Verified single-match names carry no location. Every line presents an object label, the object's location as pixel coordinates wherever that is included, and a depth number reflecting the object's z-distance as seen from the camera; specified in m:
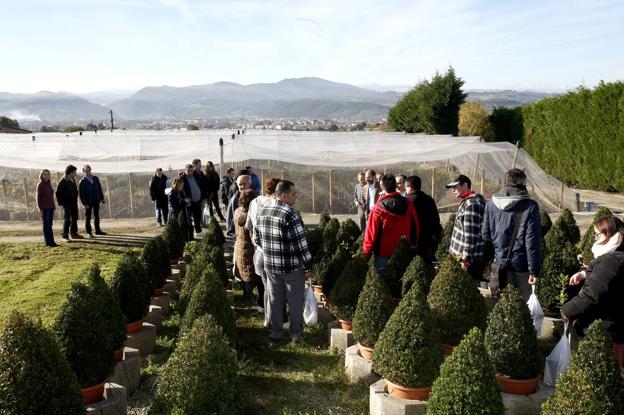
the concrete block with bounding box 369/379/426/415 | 4.16
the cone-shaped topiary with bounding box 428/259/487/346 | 4.77
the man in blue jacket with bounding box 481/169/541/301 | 5.39
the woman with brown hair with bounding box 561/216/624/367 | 4.18
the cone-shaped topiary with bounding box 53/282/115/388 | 4.27
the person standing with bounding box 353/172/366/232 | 12.02
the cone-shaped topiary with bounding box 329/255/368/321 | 5.93
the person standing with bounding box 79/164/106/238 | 12.70
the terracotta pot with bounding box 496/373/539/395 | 4.23
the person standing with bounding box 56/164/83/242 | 11.90
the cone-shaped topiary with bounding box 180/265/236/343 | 5.00
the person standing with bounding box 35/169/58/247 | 11.86
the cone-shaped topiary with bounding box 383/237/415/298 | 6.22
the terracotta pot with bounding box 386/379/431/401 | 4.22
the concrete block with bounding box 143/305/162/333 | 6.71
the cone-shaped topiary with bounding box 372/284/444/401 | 4.12
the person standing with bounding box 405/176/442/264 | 7.03
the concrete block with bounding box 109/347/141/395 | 4.96
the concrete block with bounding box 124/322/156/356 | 5.86
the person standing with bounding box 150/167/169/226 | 13.91
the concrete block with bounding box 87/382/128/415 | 4.20
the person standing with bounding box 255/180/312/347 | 5.90
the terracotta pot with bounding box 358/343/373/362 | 5.14
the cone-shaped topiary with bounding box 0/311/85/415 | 3.30
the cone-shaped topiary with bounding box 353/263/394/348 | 5.04
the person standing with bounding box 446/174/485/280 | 6.20
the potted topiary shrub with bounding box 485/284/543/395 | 4.15
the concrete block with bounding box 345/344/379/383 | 5.07
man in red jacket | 6.45
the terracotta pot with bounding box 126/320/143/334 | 5.89
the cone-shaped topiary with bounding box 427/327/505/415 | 3.38
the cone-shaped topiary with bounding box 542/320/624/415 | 3.02
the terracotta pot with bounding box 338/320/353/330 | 5.99
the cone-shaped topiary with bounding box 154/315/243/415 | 3.60
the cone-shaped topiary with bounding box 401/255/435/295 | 5.72
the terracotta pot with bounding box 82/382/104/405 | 4.29
